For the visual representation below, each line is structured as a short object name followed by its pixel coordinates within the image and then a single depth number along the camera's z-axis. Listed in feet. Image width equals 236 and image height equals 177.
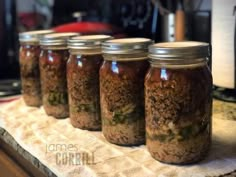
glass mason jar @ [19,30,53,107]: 2.72
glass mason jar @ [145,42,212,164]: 1.65
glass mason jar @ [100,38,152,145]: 1.89
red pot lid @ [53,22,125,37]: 3.25
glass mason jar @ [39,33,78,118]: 2.43
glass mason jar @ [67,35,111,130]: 2.16
